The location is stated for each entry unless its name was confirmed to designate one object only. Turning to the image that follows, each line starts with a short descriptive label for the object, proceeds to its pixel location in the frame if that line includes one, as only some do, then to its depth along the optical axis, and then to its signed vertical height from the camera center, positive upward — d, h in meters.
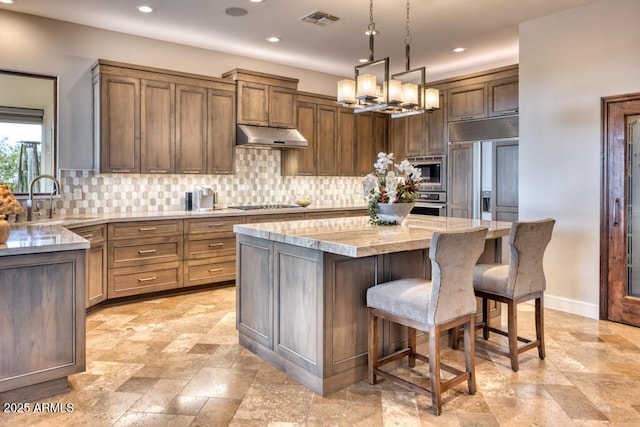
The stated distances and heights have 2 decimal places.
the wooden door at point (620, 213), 3.90 -0.05
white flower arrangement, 3.29 +0.17
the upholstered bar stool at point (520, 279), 2.91 -0.49
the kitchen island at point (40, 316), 2.43 -0.61
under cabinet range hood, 5.48 +0.92
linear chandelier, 3.35 +0.93
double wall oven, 6.22 +0.32
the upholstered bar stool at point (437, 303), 2.37 -0.53
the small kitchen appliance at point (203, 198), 5.38 +0.13
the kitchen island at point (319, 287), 2.58 -0.50
